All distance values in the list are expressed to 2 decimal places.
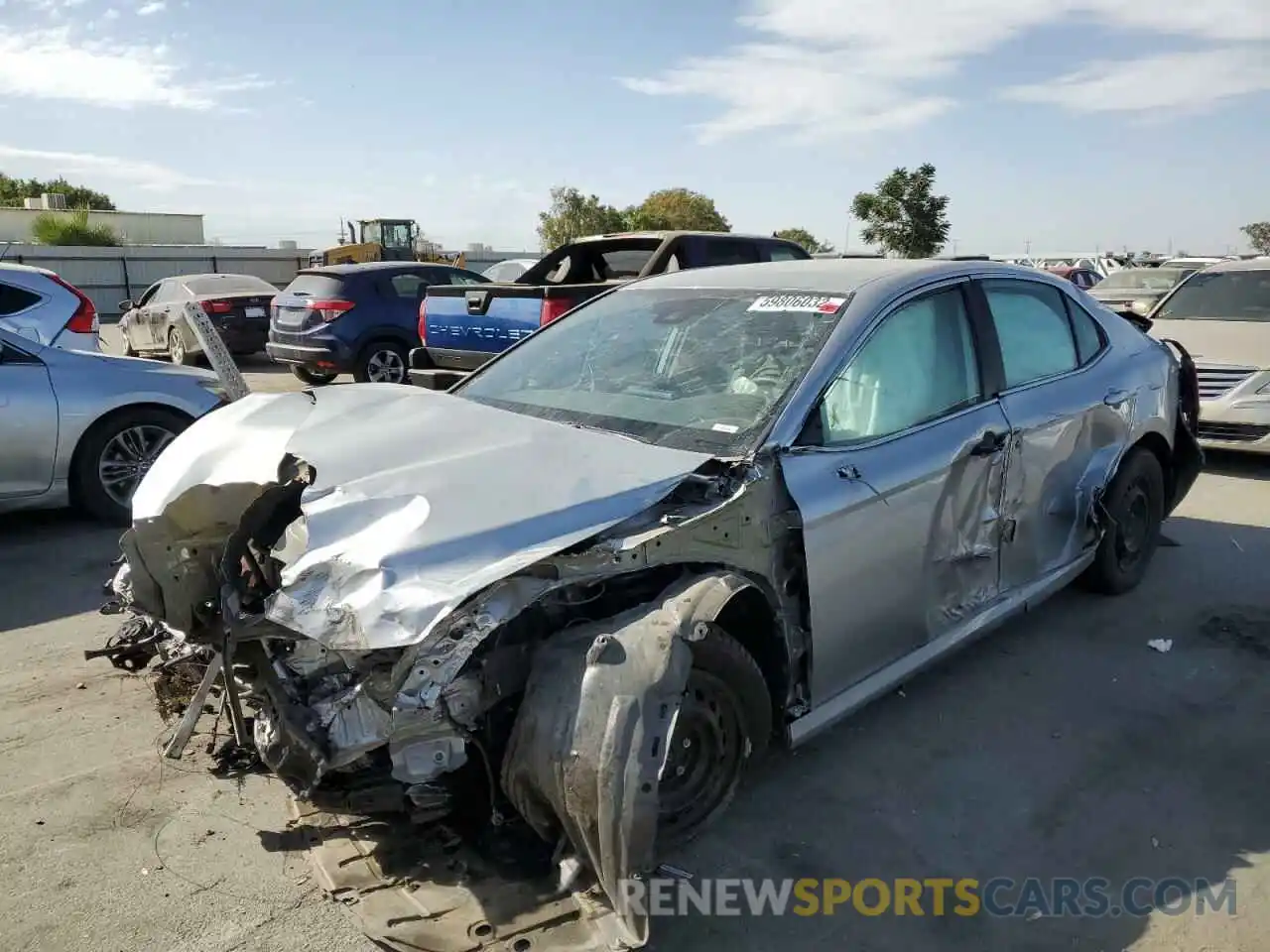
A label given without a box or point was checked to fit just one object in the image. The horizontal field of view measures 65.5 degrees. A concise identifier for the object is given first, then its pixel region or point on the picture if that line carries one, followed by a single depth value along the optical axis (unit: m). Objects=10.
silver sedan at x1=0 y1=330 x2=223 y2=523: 6.31
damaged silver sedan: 2.54
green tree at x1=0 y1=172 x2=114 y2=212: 62.03
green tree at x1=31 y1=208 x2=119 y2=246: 38.41
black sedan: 15.38
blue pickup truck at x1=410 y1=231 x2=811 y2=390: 7.95
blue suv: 12.26
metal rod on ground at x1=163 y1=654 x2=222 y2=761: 3.04
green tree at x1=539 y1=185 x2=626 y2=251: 48.75
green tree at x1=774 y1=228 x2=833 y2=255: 41.56
